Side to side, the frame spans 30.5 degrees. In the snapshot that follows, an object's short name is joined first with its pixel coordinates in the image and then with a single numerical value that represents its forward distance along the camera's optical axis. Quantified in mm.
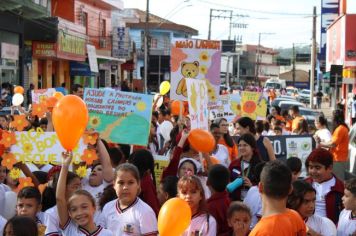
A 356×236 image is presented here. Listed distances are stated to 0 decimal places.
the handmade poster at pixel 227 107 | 12455
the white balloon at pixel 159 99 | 13953
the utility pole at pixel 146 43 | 37156
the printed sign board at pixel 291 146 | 9914
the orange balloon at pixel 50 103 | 7145
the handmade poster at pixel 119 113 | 8047
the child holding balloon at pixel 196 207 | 5238
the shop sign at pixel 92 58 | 36434
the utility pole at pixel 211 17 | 57850
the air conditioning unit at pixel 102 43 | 43938
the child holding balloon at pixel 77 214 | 4836
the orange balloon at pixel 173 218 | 4477
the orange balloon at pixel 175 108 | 12873
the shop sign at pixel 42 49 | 30156
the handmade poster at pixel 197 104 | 7908
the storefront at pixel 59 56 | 30312
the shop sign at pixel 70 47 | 31344
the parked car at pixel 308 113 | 22450
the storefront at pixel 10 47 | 24836
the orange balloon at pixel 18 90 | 15274
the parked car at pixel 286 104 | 26444
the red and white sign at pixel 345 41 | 27562
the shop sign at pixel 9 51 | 24653
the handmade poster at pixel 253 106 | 13805
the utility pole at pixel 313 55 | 36028
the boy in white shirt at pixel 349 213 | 5297
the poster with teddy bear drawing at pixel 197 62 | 10977
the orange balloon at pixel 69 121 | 5504
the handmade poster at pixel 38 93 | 12977
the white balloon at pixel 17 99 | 13147
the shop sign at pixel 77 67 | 38406
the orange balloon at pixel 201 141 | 6969
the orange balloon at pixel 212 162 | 7258
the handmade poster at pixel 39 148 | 6422
